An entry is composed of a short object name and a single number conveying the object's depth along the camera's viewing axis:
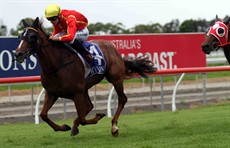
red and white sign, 29.84
